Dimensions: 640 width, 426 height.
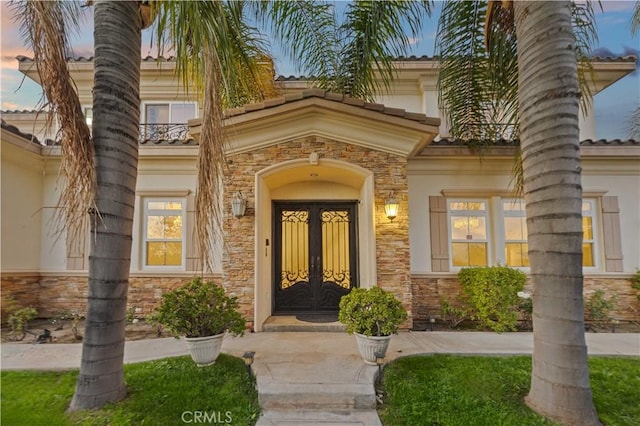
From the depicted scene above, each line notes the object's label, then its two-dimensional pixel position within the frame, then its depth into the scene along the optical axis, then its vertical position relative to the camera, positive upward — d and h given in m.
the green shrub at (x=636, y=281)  8.00 -1.04
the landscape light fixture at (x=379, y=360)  4.50 -1.68
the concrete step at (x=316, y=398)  4.02 -2.00
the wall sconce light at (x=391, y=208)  6.99 +0.77
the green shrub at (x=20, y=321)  6.87 -1.68
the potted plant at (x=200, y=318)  4.74 -1.13
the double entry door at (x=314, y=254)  8.24 -0.29
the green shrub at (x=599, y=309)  7.70 -1.68
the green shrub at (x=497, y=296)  7.04 -1.23
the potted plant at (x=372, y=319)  4.80 -1.19
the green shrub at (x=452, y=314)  7.56 -1.76
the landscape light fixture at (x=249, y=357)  4.46 -1.61
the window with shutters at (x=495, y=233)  8.21 +0.23
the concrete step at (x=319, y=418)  3.74 -2.13
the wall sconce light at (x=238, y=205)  6.90 +0.85
